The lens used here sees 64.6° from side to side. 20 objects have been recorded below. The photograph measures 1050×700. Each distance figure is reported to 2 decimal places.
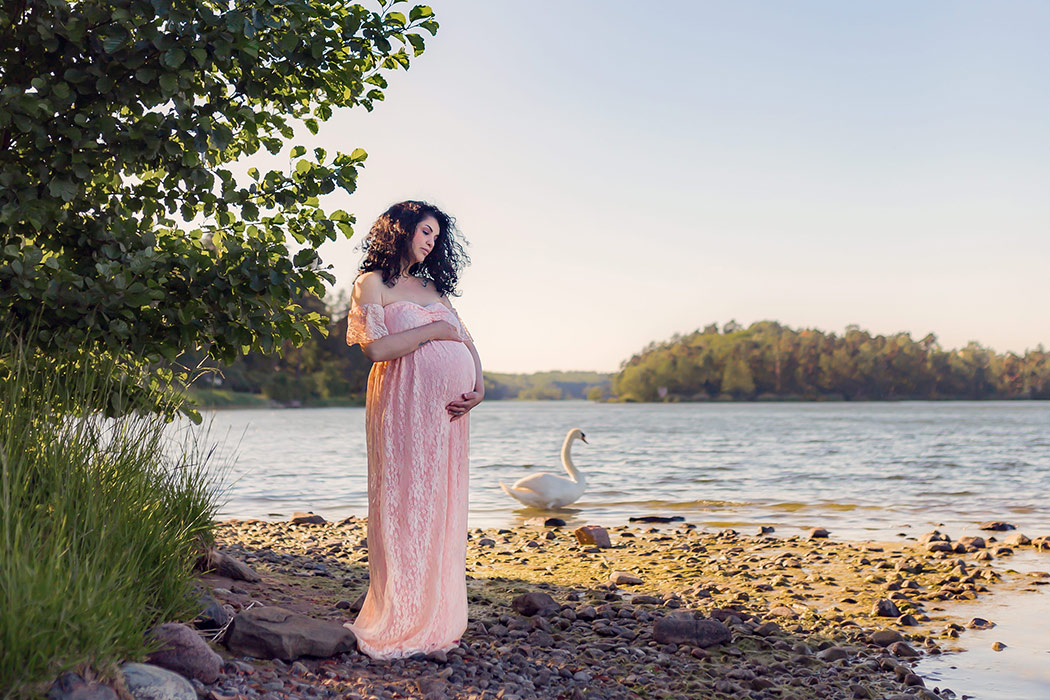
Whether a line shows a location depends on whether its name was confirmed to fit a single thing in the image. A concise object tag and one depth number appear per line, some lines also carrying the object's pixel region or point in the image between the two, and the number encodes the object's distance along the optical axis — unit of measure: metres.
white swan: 13.90
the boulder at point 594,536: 10.62
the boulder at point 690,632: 5.88
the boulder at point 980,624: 6.75
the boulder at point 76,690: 3.34
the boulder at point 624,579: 8.07
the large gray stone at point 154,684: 3.62
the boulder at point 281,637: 4.65
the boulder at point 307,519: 12.21
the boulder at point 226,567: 6.38
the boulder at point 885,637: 6.17
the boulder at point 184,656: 4.07
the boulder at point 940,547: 10.01
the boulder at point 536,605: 6.46
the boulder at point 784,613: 6.94
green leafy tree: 4.84
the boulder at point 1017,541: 10.55
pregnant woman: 5.23
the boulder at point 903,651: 5.93
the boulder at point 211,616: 4.84
